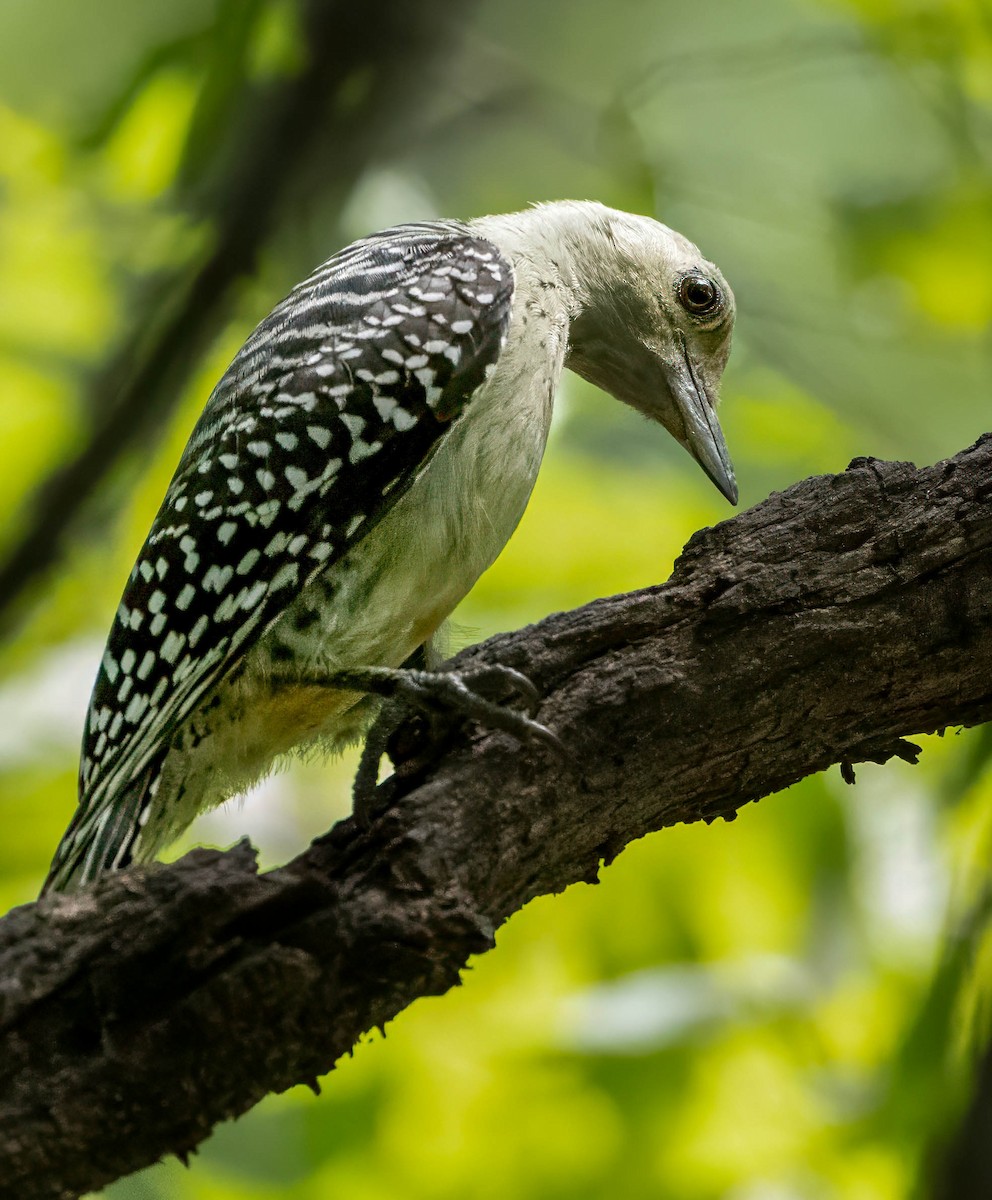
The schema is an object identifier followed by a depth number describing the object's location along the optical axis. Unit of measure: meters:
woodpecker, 7.92
